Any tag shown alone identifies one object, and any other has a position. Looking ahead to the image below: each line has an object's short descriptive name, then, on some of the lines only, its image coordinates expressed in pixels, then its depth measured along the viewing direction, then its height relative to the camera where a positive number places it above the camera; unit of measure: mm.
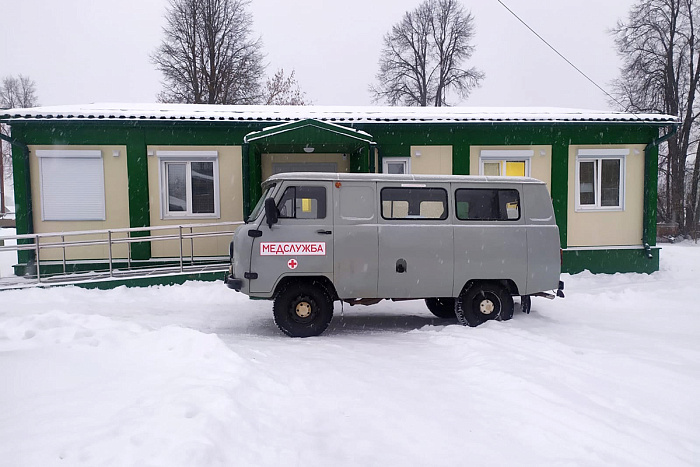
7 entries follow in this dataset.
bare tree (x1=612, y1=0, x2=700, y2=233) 24078 +6641
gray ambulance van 6512 -519
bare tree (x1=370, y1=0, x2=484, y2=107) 33344 +10870
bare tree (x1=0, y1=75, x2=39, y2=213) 36938 +9139
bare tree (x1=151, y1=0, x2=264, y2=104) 27719 +9025
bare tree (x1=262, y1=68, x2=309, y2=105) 30203 +7525
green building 10992 +1205
